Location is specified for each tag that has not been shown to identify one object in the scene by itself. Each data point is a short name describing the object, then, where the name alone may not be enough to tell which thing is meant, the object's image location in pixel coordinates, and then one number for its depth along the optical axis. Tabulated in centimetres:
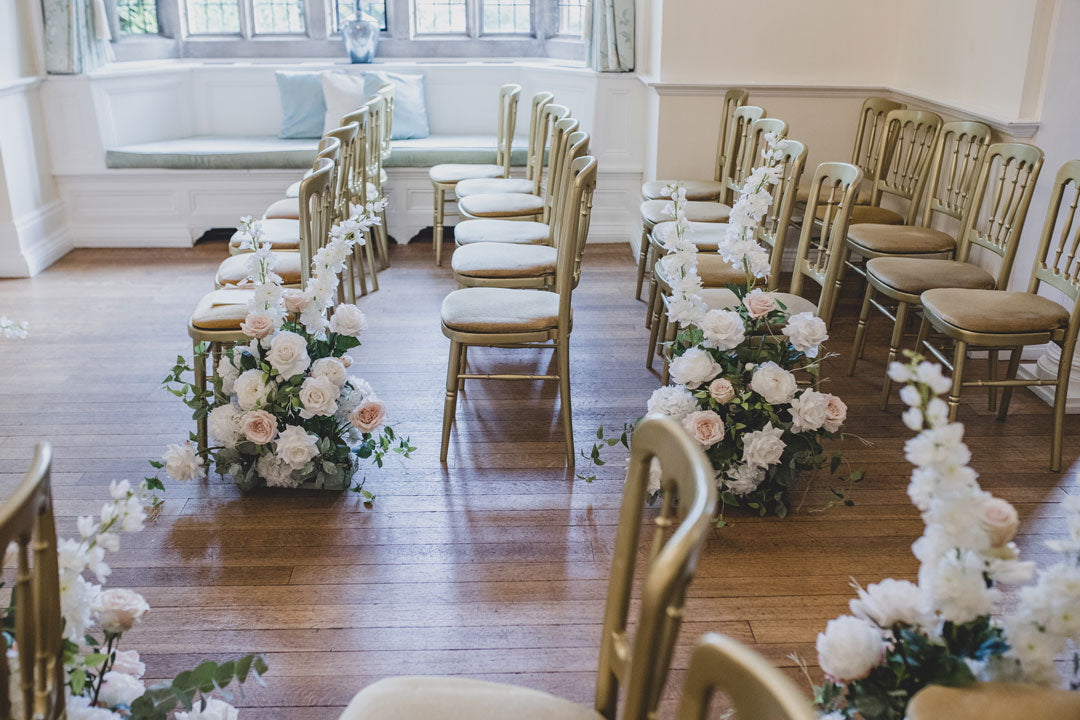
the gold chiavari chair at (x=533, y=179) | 481
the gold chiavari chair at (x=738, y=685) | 74
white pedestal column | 357
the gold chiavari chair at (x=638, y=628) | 93
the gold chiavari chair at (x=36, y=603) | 103
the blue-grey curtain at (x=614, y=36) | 557
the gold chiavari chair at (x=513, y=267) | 355
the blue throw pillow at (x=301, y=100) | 616
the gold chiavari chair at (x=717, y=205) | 433
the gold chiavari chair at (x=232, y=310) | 299
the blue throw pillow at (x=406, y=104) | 614
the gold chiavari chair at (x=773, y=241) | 335
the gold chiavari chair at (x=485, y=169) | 544
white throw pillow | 600
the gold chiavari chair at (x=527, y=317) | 300
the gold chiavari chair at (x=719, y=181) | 472
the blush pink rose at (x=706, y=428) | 270
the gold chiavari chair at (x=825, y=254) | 311
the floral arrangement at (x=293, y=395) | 280
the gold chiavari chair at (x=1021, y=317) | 302
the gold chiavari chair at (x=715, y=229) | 388
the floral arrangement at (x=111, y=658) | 130
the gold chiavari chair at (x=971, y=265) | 342
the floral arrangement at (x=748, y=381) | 272
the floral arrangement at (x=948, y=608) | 121
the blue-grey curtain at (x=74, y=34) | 544
